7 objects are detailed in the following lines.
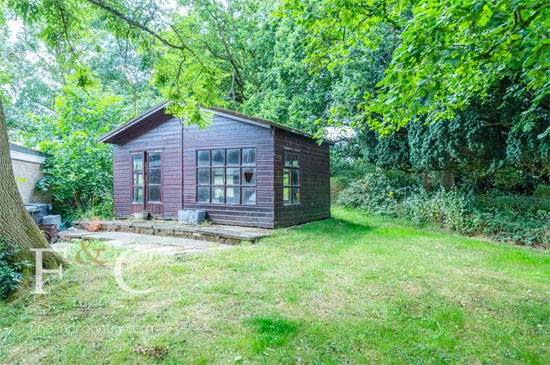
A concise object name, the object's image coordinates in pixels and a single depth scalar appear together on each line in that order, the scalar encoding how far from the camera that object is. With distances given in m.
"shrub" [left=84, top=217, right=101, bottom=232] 8.56
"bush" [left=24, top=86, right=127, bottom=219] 10.43
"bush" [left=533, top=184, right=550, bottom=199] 9.50
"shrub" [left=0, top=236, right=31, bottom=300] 2.99
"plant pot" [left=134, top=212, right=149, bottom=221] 9.30
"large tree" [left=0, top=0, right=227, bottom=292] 4.41
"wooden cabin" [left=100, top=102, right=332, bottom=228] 7.69
